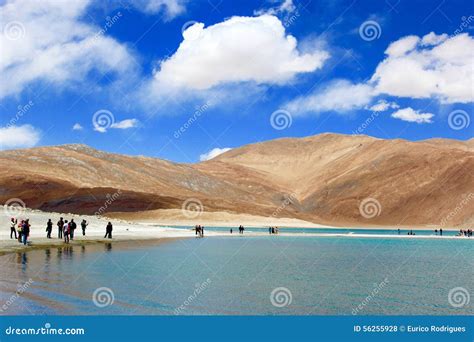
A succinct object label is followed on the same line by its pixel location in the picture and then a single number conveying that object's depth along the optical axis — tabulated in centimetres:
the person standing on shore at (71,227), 4519
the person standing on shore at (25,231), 3975
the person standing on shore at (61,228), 4769
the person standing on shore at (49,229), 4798
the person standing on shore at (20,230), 4028
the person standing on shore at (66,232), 4447
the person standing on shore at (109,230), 5394
